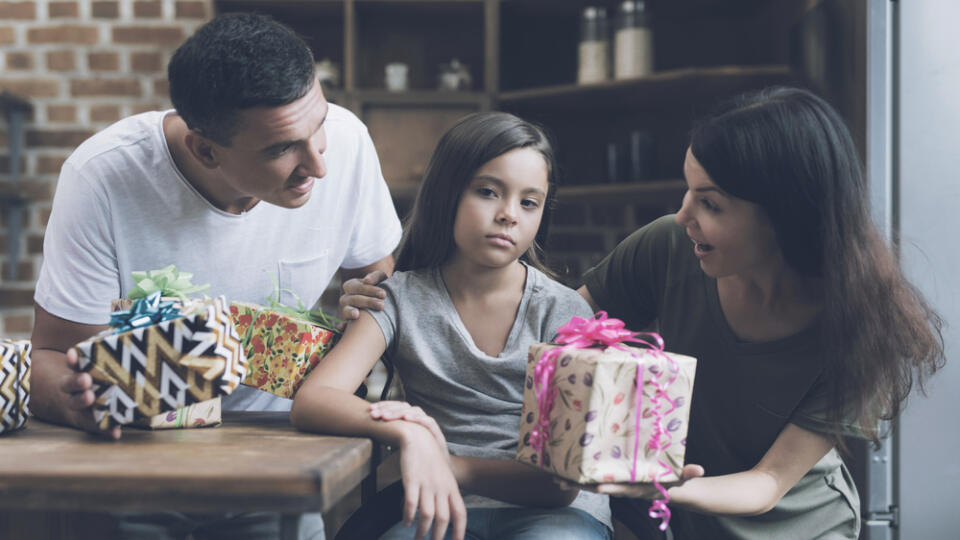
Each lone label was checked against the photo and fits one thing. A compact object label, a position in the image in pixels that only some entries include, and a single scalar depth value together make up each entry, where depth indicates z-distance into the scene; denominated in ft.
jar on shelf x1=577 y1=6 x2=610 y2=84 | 8.77
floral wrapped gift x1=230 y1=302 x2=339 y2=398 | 3.65
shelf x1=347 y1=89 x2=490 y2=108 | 9.12
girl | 3.63
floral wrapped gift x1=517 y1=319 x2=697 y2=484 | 3.09
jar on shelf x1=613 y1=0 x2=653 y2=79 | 8.51
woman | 3.74
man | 3.86
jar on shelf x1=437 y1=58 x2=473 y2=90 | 9.21
